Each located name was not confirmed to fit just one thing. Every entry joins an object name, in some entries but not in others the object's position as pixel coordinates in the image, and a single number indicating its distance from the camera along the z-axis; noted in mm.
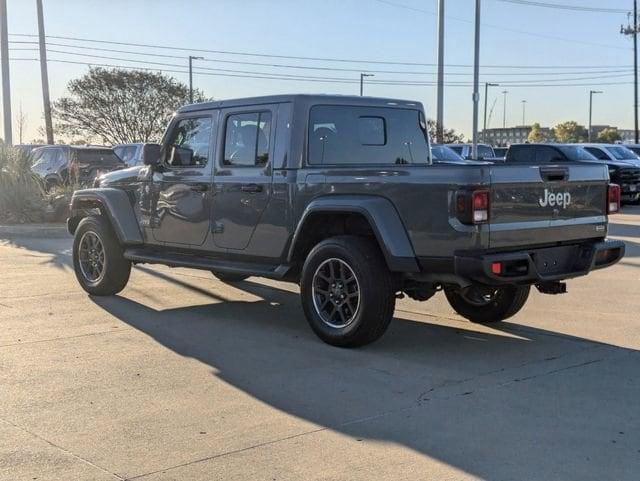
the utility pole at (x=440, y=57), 30125
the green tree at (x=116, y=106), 45875
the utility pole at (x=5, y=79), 23250
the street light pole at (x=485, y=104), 62406
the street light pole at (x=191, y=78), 49006
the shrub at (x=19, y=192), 16172
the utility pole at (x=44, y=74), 26984
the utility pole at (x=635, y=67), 47375
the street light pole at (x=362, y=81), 61922
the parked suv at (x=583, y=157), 20922
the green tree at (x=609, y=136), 90812
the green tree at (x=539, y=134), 107688
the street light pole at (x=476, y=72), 30391
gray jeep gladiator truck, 5371
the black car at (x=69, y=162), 19120
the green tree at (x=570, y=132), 110312
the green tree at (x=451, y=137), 46656
